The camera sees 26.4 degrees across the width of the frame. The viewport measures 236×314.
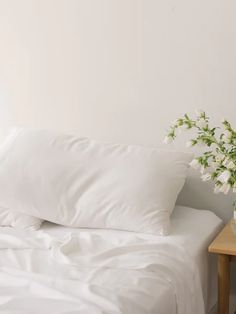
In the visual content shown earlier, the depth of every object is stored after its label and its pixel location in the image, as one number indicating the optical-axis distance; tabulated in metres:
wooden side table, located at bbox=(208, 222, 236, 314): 1.76
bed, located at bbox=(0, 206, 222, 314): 1.39
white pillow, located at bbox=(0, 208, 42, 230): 2.01
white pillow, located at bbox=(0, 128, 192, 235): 1.90
